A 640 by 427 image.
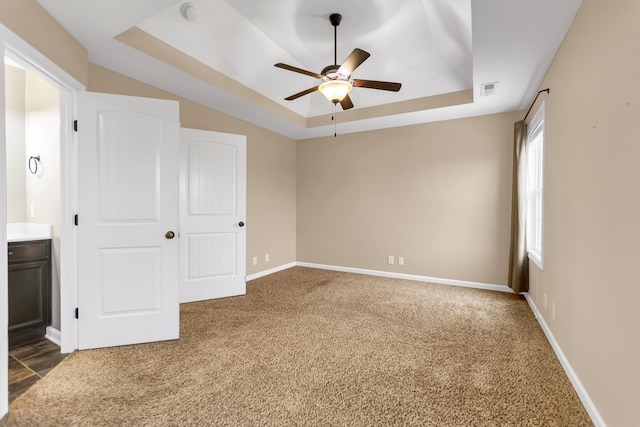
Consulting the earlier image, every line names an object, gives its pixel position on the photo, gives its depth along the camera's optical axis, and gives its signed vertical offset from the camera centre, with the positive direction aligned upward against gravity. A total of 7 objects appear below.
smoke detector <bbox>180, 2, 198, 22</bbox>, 2.61 +1.84
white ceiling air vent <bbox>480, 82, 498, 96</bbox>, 3.15 +1.40
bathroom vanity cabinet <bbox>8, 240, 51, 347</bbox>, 2.41 -0.75
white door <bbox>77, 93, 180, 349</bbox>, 2.31 -0.11
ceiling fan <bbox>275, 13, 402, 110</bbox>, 2.50 +1.21
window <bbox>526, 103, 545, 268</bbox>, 3.25 +0.30
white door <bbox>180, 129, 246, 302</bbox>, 3.53 -0.10
